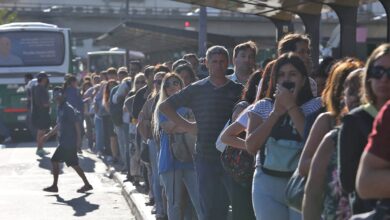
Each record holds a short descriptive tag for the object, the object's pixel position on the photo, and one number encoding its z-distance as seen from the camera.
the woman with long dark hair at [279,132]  4.96
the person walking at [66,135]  12.60
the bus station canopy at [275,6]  9.53
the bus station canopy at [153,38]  21.12
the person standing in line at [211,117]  6.83
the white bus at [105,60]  47.62
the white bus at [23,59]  24.28
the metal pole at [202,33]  17.68
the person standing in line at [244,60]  7.03
